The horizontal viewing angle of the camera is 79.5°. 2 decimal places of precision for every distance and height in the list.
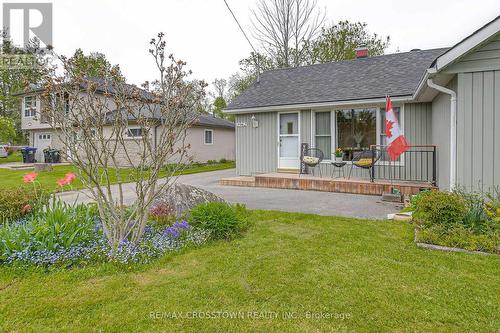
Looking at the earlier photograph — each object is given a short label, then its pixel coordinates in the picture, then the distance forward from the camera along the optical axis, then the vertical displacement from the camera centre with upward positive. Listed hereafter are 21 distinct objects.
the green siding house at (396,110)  4.31 +1.23
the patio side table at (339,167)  8.13 -0.13
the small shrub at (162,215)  4.20 -0.75
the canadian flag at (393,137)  6.21 +0.55
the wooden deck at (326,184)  6.85 -0.55
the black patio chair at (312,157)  8.63 +0.16
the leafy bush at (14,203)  4.16 -0.58
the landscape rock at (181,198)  4.57 -0.57
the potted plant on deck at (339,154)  8.73 +0.25
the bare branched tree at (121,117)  3.07 +0.49
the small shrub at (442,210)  3.84 -0.61
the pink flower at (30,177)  3.96 -0.19
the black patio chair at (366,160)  7.45 +0.07
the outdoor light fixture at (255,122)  10.21 +1.38
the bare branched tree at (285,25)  17.69 +8.26
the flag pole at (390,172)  7.41 -0.24
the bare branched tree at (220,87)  31.41 +7.97
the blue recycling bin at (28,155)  18.14 +0.46
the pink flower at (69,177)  4.09 -0.20
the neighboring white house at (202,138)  17.61 +1.61
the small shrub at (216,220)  3.87 -0.75
